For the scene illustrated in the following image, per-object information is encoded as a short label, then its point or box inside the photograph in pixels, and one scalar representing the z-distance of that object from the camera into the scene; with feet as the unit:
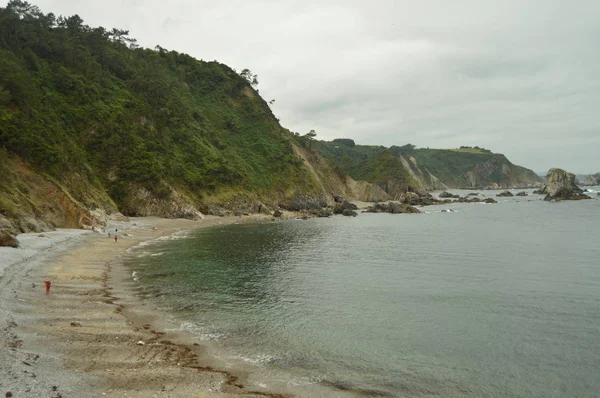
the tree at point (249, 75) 505.25
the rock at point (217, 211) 275.18
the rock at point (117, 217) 201.89
